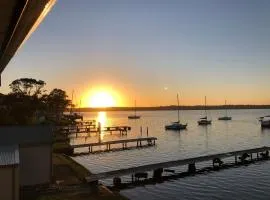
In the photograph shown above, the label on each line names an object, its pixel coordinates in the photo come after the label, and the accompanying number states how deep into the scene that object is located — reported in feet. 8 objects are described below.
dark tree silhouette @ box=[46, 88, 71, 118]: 261.44
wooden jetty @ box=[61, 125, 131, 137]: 218.45
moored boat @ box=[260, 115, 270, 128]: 293.99
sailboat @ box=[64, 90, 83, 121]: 322.35
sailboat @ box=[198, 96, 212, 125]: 349.71
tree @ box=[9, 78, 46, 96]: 225.82
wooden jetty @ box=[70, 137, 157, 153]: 138.22
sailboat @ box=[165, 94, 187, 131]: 281.02
